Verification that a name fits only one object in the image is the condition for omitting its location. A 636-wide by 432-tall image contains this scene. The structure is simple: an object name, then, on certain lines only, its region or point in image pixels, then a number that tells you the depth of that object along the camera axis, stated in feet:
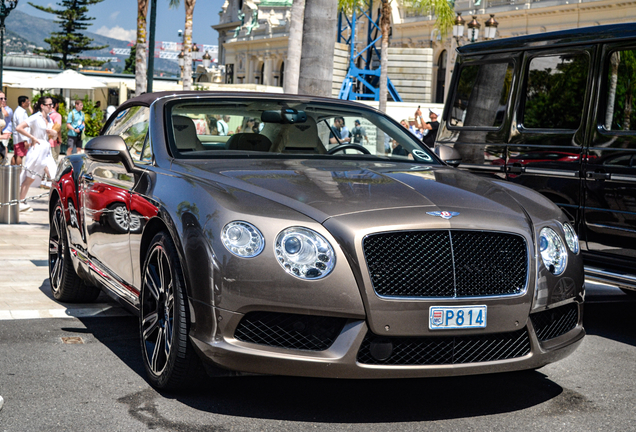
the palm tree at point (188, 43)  103.81
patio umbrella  87.45
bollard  37.96
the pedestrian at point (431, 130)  53.36
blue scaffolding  156.25
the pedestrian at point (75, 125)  77.15
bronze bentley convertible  11.96
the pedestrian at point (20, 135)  46.98
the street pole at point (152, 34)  66.39
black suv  19.60
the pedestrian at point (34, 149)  41.96
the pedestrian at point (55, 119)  52.60
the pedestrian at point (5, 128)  45.41
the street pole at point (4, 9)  73.20
